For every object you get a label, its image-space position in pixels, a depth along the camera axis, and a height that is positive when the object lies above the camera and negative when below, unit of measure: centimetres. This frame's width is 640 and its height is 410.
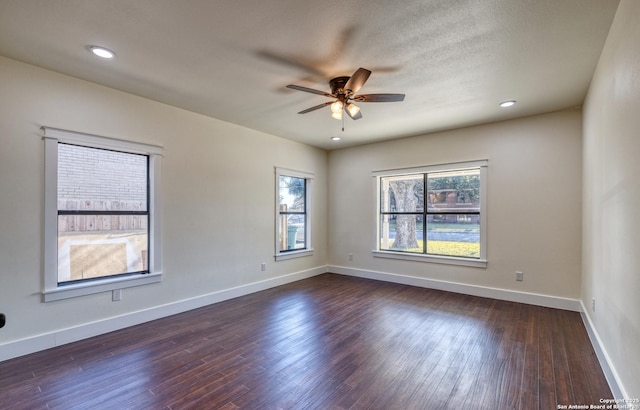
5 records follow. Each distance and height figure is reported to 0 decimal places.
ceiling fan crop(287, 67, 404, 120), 264 +111
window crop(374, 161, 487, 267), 483 -15
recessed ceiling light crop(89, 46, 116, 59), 253 +133
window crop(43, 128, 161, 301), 298 -13
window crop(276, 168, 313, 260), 552 -19
